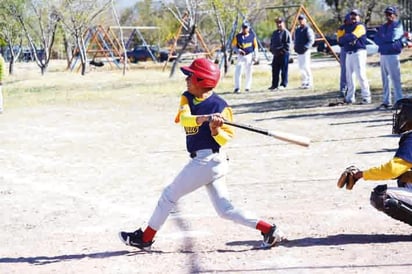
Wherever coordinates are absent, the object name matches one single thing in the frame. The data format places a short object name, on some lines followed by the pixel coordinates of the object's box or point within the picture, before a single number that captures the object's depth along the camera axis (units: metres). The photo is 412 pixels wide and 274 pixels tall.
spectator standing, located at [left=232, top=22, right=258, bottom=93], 23.14
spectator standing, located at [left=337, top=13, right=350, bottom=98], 16.47
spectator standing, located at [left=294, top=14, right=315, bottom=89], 22.10
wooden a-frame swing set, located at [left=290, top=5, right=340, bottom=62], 30.12
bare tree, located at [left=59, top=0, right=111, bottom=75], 39.50
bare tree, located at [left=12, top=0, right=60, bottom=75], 42.91
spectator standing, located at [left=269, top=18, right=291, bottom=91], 23.02
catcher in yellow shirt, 5.95
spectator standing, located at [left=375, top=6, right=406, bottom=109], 15.06
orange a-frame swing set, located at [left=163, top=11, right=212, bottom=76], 34.09
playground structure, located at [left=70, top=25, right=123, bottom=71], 42.80
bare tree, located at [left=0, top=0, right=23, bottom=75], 43.97
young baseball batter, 6.02
